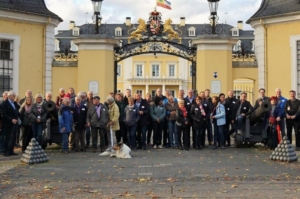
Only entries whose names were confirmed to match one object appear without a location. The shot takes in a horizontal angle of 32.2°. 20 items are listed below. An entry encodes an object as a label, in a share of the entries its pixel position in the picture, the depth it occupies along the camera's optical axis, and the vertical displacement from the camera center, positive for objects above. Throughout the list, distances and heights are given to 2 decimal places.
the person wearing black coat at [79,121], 14.36 -0.58
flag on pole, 22.30 +4.15
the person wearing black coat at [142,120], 14.98 -0.58
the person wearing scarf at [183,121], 14.71 -0.59
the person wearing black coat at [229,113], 15.33 -0.38
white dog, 12.77 -1.26
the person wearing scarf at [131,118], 14.78 -0.52
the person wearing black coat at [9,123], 13.27 -0.60
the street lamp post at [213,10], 19.16 +3.34
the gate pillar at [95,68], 18.80 +1.16
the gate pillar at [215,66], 18.70 +1.22
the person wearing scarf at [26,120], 13.91 -0.54
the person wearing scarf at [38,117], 13.70 -0.45
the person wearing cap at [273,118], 14.65 -0.51
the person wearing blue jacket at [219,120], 15.05 -0.58
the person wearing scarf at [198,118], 14.77 -0.51
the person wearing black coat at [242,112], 14.98 -0.35
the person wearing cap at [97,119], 14.24 -0.53
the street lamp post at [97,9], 19.27 +3.38
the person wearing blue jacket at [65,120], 13.95 -0.56
